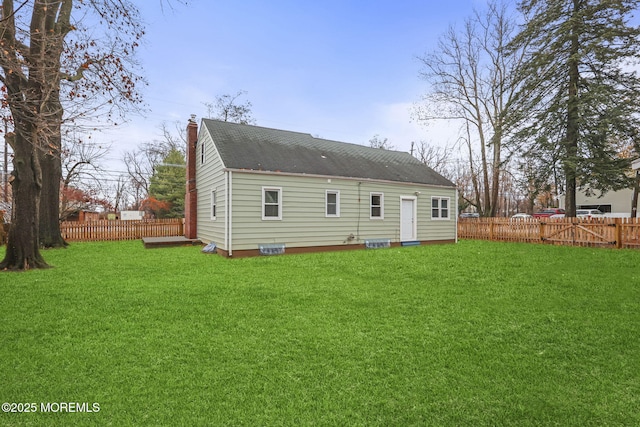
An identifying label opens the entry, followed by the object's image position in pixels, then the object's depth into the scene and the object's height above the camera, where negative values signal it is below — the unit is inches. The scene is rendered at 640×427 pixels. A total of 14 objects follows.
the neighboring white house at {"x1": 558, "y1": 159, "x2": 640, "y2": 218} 1204.0 +59.6
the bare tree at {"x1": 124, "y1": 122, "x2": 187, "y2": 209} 1359.4 +293.7
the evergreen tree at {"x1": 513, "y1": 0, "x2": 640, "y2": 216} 621.6 +268.2
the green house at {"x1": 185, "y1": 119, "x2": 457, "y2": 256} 454.6 +39.9
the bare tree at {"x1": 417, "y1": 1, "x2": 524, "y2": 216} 878.4 +415.6
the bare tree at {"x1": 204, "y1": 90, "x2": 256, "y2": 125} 1162.6 +399.9
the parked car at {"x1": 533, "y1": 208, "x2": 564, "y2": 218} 1371.8 +27.9
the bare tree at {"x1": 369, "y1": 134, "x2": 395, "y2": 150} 1471.5 +347.7
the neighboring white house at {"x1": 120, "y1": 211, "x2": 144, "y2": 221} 1088.8 +17.9
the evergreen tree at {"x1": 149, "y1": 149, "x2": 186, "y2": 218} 1234.6 +118.3
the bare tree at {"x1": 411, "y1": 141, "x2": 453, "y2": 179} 1422.2 +282.7
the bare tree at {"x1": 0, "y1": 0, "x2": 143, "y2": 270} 231.6 +111.5
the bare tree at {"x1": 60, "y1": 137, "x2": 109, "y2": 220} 932.6 +132.3
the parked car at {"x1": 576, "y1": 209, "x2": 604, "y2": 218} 1255.9 +22.4
